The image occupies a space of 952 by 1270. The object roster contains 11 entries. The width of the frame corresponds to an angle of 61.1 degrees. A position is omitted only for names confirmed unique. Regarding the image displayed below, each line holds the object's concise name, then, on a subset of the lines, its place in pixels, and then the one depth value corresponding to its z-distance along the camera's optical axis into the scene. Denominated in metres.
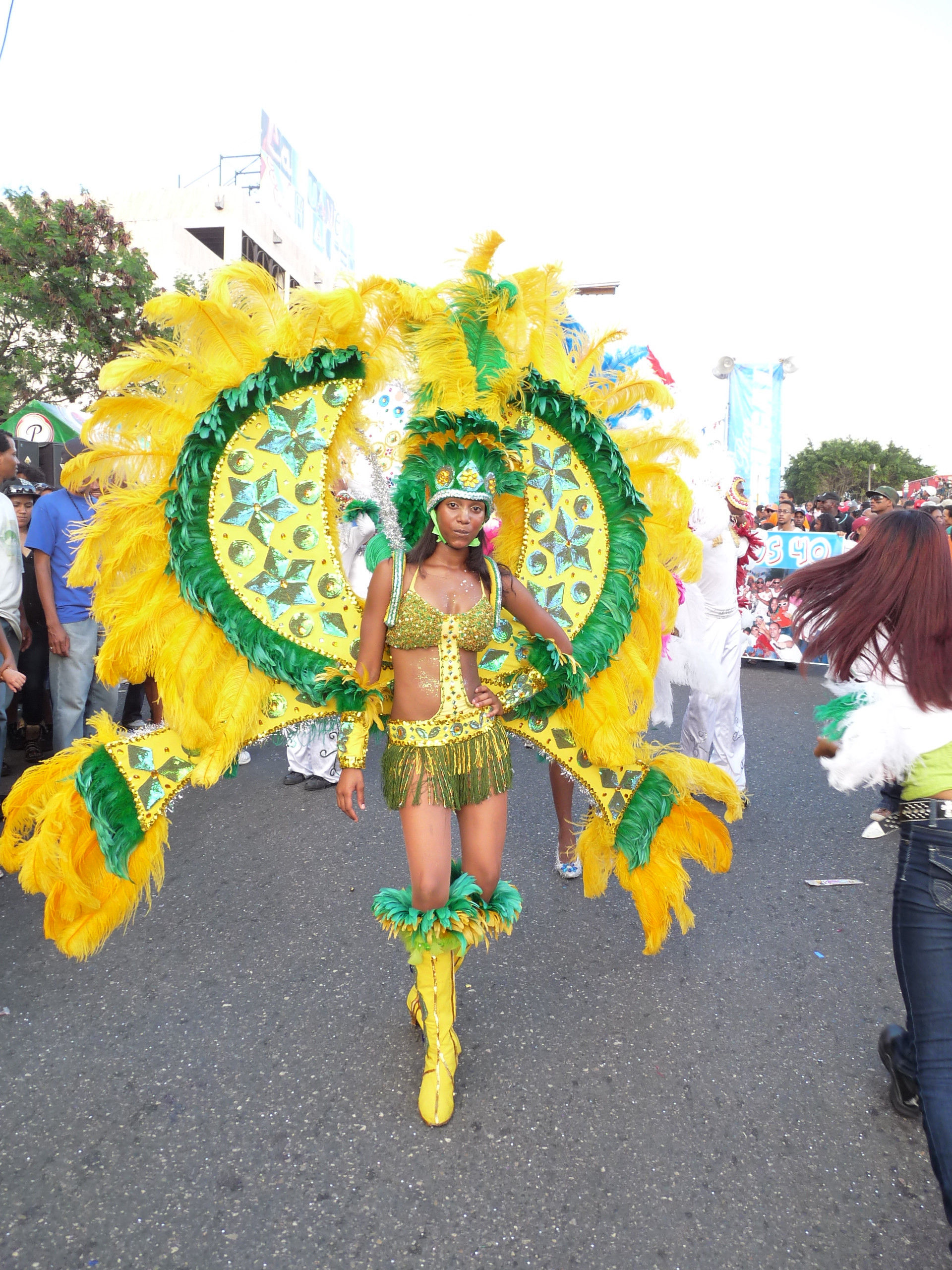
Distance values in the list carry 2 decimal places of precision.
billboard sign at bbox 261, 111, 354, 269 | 42.66
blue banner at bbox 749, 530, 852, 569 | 9.70
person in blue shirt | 4.68
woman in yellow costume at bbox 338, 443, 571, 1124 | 2.38
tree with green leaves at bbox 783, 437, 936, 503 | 50.97
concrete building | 28.88
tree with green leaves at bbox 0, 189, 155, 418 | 13.61
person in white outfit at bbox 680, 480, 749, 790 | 4.86
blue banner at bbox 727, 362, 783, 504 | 15.41
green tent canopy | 9.12
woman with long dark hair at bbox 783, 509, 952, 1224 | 1.81
